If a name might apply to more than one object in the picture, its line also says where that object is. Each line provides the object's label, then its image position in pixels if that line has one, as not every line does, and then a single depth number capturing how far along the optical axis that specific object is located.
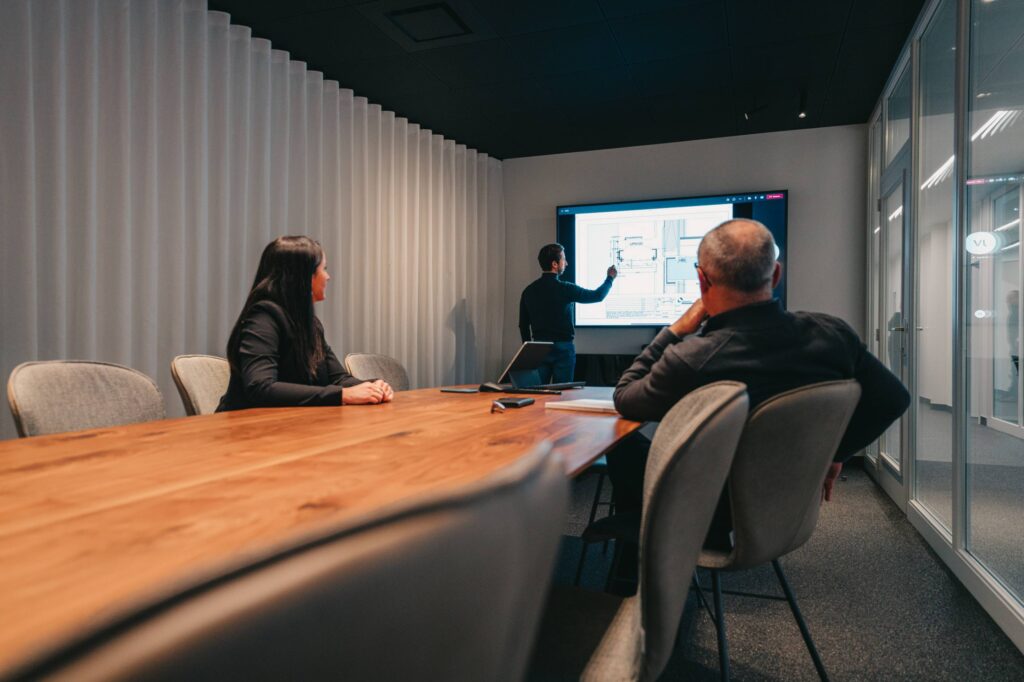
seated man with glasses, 1.46
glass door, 3.62
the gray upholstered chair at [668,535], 0.81
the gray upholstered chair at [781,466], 1.16
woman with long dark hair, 2.04
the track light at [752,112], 4.39
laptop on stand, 2.64
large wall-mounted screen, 5.08
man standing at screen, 4.92
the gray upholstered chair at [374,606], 0.19
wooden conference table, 0.47
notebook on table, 1.90
